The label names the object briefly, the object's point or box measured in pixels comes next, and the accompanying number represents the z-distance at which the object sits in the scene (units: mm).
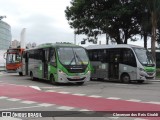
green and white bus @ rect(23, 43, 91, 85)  22141
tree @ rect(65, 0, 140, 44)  37688
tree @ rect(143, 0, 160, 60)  33688
